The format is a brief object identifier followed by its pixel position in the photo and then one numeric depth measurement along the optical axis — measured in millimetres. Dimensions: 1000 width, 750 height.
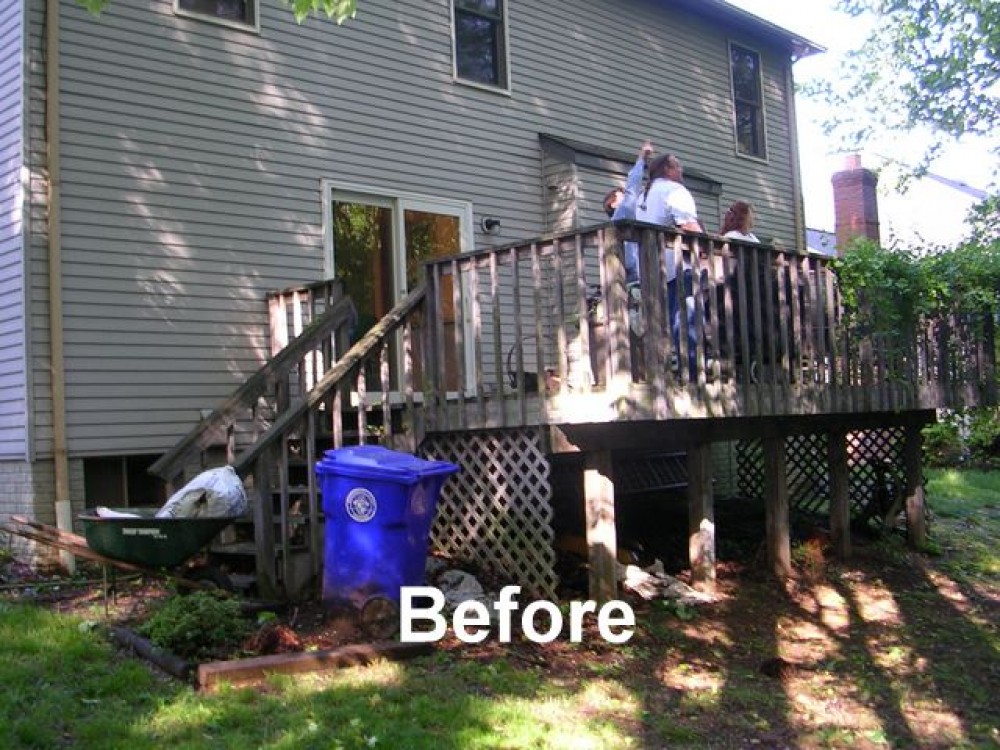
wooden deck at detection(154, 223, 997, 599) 6082
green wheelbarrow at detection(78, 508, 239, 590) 5270
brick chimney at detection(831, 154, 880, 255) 21250
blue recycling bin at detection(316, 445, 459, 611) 5492
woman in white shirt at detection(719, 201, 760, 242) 7543
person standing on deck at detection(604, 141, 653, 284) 6766
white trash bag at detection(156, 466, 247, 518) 5512
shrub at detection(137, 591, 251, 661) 4891
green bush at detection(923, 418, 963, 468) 18000
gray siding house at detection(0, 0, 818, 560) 7172
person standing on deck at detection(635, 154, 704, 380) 6977
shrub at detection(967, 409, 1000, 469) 12663
